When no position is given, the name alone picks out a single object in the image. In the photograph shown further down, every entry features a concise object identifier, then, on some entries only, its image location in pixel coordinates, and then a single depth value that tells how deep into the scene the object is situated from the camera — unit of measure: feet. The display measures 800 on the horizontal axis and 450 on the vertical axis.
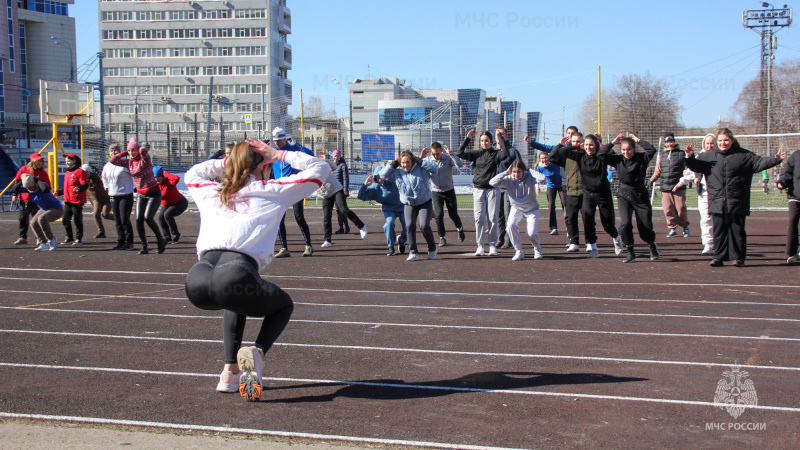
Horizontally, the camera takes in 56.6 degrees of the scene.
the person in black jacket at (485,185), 42.29
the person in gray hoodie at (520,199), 39.75
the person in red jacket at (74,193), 50.72
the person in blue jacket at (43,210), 47.16
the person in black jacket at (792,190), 35.91
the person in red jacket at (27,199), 48.06
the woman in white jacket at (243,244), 14.25
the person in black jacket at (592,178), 38.50
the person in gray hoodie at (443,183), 44.08
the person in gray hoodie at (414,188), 38.99
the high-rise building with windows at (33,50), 319.88
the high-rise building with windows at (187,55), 362.33
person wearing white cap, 37.68
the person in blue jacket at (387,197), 42.16
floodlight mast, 162.20
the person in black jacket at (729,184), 34.99
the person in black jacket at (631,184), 37.24
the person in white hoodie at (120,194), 45.24
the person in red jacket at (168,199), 47.62
